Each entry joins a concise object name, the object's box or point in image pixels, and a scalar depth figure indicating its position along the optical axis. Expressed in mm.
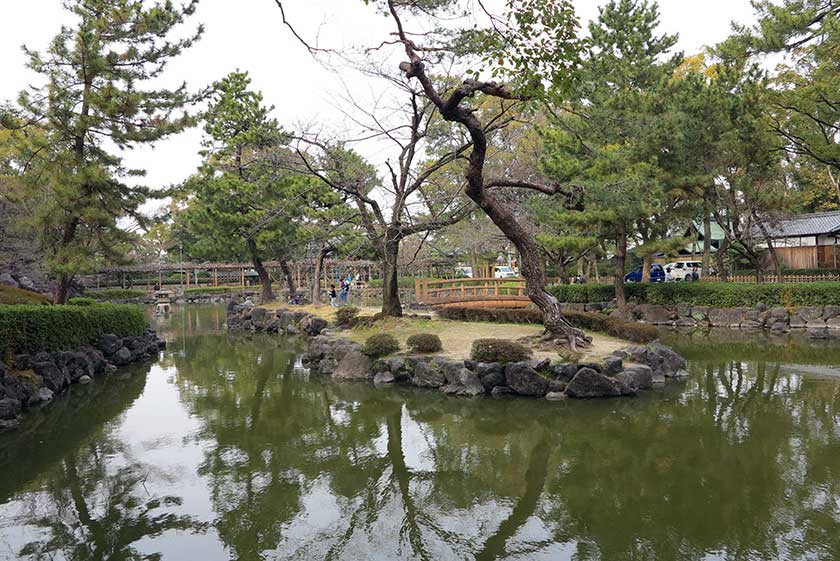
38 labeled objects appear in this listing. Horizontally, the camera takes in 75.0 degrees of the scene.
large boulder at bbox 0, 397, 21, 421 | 8062
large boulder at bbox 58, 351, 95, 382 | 10922
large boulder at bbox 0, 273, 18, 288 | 26358
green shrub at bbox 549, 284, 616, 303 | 22562
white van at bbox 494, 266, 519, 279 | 36431
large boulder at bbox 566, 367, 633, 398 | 8758
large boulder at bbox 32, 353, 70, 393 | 9922
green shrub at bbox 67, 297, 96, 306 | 15236
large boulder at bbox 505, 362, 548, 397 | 9000
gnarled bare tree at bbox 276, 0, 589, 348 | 5477
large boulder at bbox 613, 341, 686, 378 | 9820
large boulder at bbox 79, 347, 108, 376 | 12297
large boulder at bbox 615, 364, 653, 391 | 8961
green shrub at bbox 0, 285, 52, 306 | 13184
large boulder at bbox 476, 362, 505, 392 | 9312
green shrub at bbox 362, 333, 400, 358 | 11273
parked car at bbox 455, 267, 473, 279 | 36219
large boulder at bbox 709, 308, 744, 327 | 18734
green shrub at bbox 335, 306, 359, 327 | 15549
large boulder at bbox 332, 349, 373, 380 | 11288
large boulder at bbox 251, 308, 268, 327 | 23234
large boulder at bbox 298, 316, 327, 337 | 18219
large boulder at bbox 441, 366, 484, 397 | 9461
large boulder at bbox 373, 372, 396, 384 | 10734
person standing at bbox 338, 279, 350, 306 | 23328
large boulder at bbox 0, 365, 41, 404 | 8594
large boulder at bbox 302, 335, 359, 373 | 12281
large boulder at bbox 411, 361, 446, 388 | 10023
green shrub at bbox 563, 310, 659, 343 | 11259
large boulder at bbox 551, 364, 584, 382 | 8999
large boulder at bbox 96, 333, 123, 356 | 13516
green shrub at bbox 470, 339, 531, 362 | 9336
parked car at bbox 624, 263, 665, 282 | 29198
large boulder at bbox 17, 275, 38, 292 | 27747
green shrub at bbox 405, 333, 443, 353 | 10688
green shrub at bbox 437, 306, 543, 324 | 14539
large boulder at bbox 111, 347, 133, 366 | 13724
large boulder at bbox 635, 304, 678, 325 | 20156
